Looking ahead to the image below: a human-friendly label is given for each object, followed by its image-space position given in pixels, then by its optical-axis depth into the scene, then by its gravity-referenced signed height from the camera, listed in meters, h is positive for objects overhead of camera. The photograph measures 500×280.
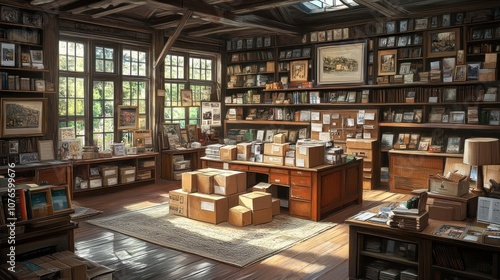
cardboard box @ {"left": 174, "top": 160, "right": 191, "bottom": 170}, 9.62 -0.98
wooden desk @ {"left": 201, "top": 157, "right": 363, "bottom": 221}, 6.29 -0.92
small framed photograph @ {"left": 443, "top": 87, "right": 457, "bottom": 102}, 8.17 +0.55
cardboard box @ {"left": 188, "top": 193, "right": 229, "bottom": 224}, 6.06 -1.22
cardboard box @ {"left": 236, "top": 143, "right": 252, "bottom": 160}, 7.04 -0.48
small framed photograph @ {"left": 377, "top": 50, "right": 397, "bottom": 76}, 8.85 +1.23
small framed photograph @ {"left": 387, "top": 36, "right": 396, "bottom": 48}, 8.85 +1.65
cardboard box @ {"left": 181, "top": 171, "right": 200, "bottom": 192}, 6.40 -0.89
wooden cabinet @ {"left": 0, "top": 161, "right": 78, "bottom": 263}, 3.26 -0.78
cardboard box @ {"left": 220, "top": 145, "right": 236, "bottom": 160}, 7.14 -0.51
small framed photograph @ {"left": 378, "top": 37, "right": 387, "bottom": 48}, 8.97 +1.65
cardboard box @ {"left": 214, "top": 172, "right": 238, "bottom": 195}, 6.19 -0.89
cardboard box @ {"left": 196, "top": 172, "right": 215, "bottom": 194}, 6.29 -0.89
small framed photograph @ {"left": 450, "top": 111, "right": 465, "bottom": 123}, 8.05 +0.11
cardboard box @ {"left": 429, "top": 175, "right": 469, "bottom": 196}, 4.13 -0.61
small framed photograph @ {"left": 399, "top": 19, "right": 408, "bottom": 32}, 8.62 +1.93
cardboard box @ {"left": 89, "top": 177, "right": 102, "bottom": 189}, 8.09 -1.17
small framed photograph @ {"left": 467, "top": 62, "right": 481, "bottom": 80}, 7.87 +0.96
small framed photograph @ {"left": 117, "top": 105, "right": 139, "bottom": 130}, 9.00 +0.06
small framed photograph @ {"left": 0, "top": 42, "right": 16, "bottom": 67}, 6.98 +1.04
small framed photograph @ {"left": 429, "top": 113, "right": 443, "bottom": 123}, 8.34 +0.11
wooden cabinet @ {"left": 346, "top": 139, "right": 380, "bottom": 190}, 8.73 -0.66
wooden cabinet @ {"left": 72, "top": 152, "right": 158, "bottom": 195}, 8.02 -1.00
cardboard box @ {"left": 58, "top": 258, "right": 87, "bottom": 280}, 3.26 -1.11
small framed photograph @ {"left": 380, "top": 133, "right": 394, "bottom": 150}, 8.84 -0.37
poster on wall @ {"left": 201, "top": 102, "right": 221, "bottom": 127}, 10.69 +0.18
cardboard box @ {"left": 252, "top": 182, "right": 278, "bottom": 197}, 6.55 -1.01
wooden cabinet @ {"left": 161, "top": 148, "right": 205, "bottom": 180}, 9.55 -0.91
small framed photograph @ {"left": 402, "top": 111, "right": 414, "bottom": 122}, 8.65 +0.13
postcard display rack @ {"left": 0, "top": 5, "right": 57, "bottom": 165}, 7.05 +0.61
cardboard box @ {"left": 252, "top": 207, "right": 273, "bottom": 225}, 6.06 -1.32
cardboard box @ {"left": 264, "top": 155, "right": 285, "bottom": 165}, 6.63 -0.59
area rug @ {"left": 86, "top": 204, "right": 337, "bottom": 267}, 4.93 -1.45
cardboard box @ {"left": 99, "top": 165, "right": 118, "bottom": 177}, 8.25 -0.96
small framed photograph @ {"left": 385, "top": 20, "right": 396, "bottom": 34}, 8.78 +1.93
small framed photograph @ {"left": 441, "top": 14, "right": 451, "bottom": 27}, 8.12 +1.92
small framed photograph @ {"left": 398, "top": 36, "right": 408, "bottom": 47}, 8.70 +1.63
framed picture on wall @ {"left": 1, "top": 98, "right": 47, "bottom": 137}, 7.10 +0.05
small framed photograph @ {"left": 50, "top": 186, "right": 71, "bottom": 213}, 3.55 -0.64
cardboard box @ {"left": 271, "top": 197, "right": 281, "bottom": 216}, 6.45 -1.25
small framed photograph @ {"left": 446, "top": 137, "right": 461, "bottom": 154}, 7.96 -0.40
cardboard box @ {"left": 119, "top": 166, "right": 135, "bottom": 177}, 8.57 -0.99
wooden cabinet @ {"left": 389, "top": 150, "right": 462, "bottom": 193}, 8.02 -0.84
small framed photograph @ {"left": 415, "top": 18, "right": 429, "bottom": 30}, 8.41 +1.92
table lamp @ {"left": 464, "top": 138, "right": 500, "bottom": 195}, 4.09 -0.27
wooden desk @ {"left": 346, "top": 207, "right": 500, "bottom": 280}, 3.42 -1.08
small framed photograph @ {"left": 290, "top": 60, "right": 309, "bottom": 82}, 10.12 +1.20
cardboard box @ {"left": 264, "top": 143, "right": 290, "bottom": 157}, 6.61 -0.42
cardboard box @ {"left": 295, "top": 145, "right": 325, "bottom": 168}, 6.32 -0.49
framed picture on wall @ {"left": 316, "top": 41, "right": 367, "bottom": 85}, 9.27 +1.28
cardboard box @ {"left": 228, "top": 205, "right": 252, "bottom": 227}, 5.91 -1.29
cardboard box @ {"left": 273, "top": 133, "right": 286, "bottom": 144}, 6.95 -0.28
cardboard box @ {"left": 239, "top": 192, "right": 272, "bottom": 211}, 6.01 -1.10
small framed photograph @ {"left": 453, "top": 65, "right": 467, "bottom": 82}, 7.95 +0.92
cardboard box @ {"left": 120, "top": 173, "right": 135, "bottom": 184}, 8.60 -1.16
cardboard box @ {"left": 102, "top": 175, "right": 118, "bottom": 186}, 8.28 -1.15
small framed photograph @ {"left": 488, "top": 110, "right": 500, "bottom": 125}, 7.70 +0.12
